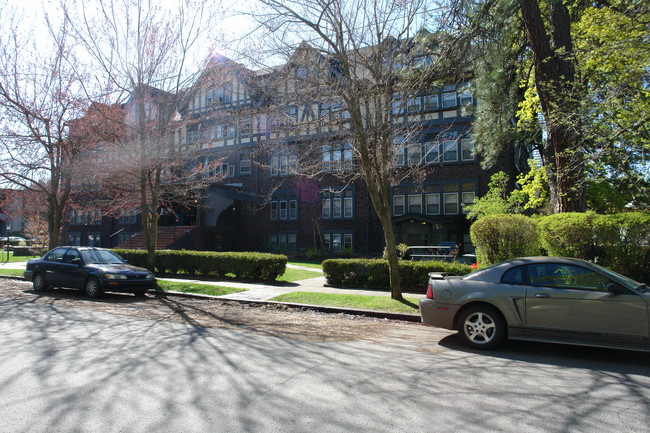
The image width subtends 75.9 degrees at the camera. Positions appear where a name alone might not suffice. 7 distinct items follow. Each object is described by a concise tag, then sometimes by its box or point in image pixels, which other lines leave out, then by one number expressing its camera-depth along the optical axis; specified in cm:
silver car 571
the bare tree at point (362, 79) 1013
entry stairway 2734
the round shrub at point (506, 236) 1093
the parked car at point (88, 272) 1172
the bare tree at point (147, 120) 1405
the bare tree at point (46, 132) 1555
